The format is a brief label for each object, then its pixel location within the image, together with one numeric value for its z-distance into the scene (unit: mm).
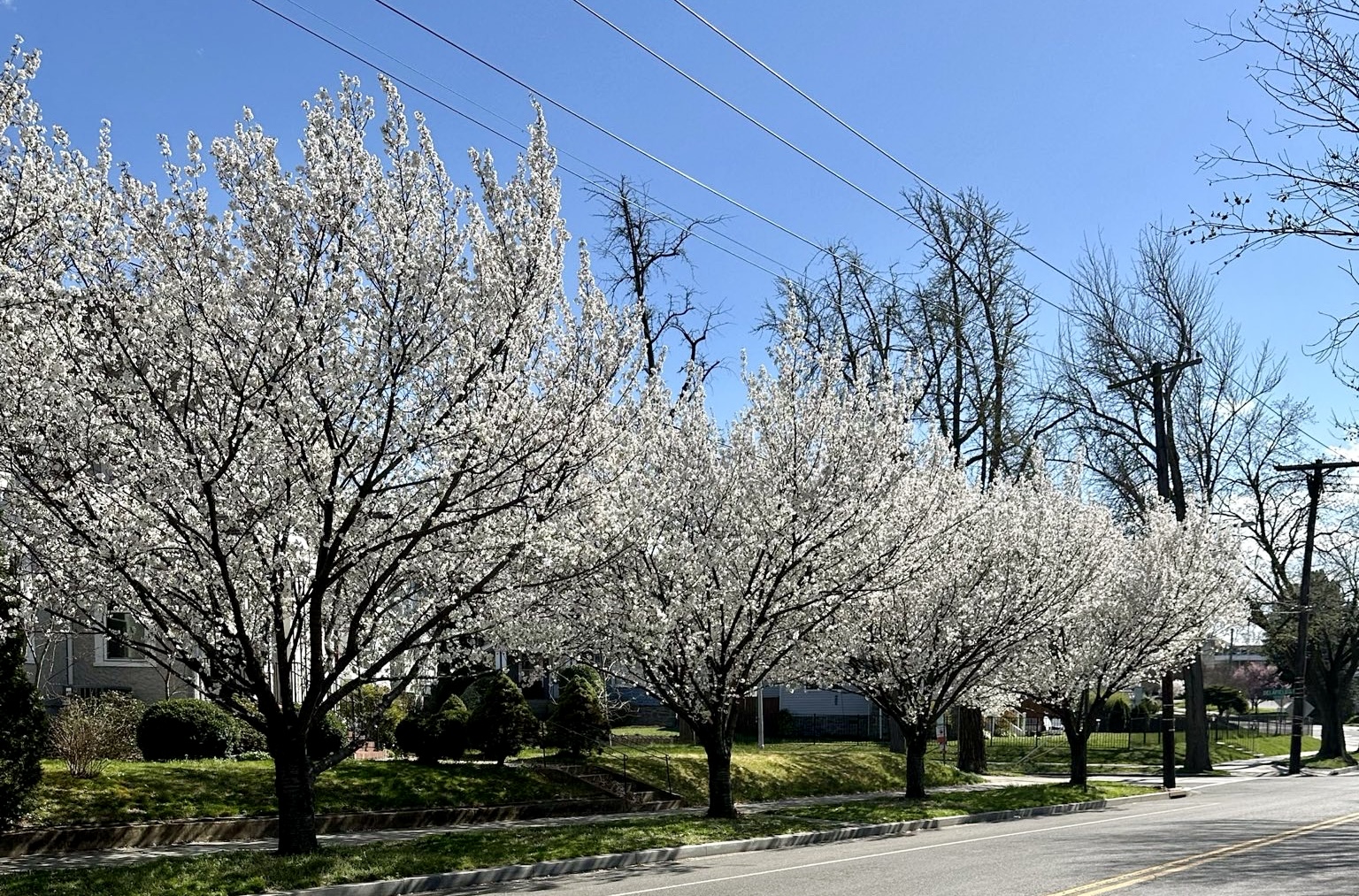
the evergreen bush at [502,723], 22203
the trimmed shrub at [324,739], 19641
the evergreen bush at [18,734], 13633
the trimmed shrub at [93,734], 16297
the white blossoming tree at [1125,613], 29094
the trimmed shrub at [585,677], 25141
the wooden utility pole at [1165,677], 30594
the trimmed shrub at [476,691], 26527
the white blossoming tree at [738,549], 19078
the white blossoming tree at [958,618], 24359
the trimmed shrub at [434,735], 21672
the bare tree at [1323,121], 11469
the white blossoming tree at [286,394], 12070
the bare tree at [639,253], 31859
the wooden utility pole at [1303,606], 41031
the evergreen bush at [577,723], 24109
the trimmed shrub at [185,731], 19172
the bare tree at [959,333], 35562
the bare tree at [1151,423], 39562
